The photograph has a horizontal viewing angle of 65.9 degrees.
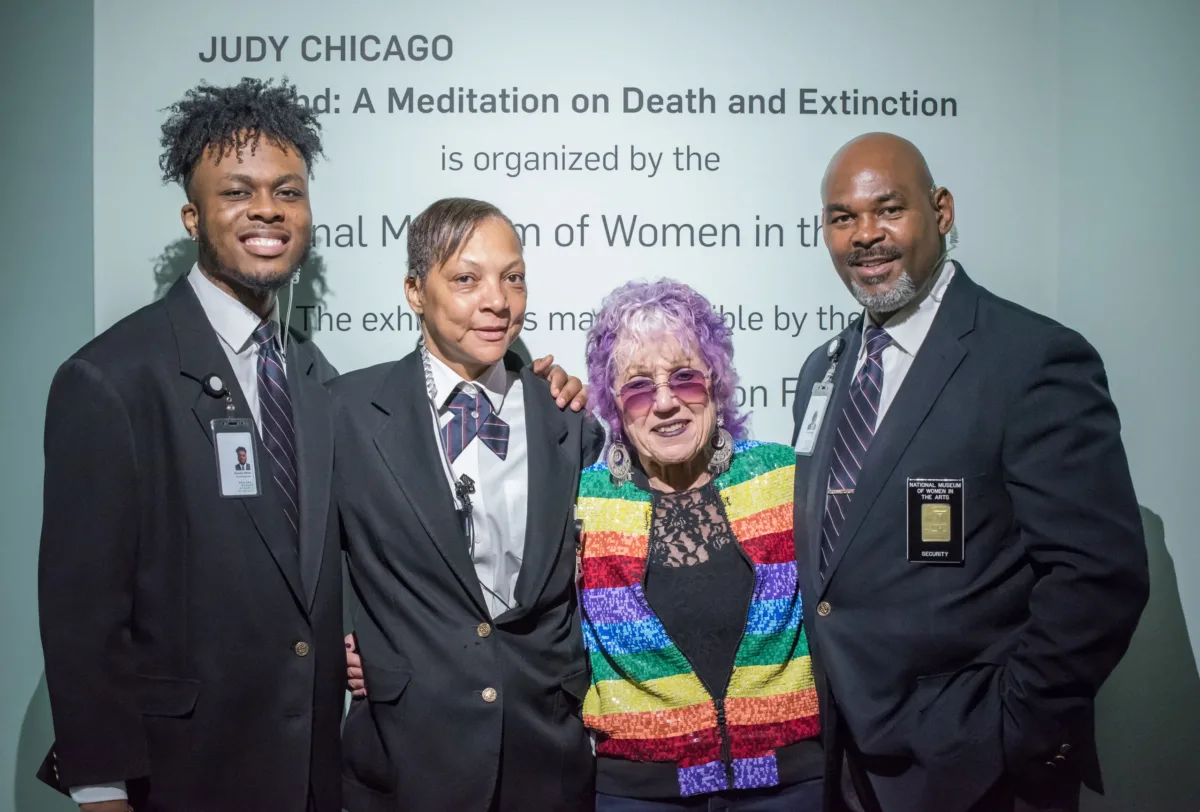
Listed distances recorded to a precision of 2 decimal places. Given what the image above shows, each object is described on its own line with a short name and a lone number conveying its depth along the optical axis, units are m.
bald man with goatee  2.11
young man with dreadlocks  2.19
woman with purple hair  2.29
